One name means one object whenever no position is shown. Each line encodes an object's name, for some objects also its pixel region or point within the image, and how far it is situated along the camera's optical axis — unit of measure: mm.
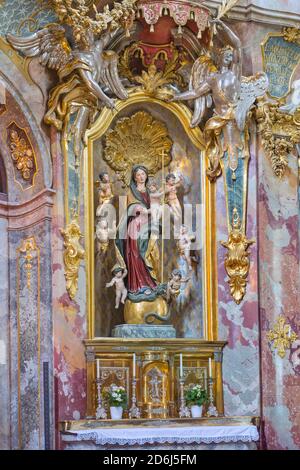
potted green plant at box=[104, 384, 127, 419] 16516
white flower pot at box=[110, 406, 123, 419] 16547
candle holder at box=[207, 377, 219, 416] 17052
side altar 16672
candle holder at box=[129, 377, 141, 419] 16750
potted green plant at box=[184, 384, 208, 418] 16906
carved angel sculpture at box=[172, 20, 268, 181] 17266
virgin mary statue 17234
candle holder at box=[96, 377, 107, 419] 16484
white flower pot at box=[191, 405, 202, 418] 16938
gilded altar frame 16922
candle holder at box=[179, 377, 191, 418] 16938
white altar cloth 16062
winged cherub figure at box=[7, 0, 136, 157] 16328
